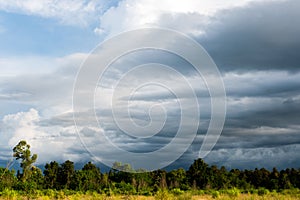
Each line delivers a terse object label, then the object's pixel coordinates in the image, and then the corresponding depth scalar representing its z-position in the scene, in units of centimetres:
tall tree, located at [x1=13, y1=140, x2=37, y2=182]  5569
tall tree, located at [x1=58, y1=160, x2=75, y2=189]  5719
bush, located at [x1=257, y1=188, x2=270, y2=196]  3894
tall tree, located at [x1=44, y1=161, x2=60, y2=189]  5703
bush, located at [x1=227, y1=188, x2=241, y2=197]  2556
